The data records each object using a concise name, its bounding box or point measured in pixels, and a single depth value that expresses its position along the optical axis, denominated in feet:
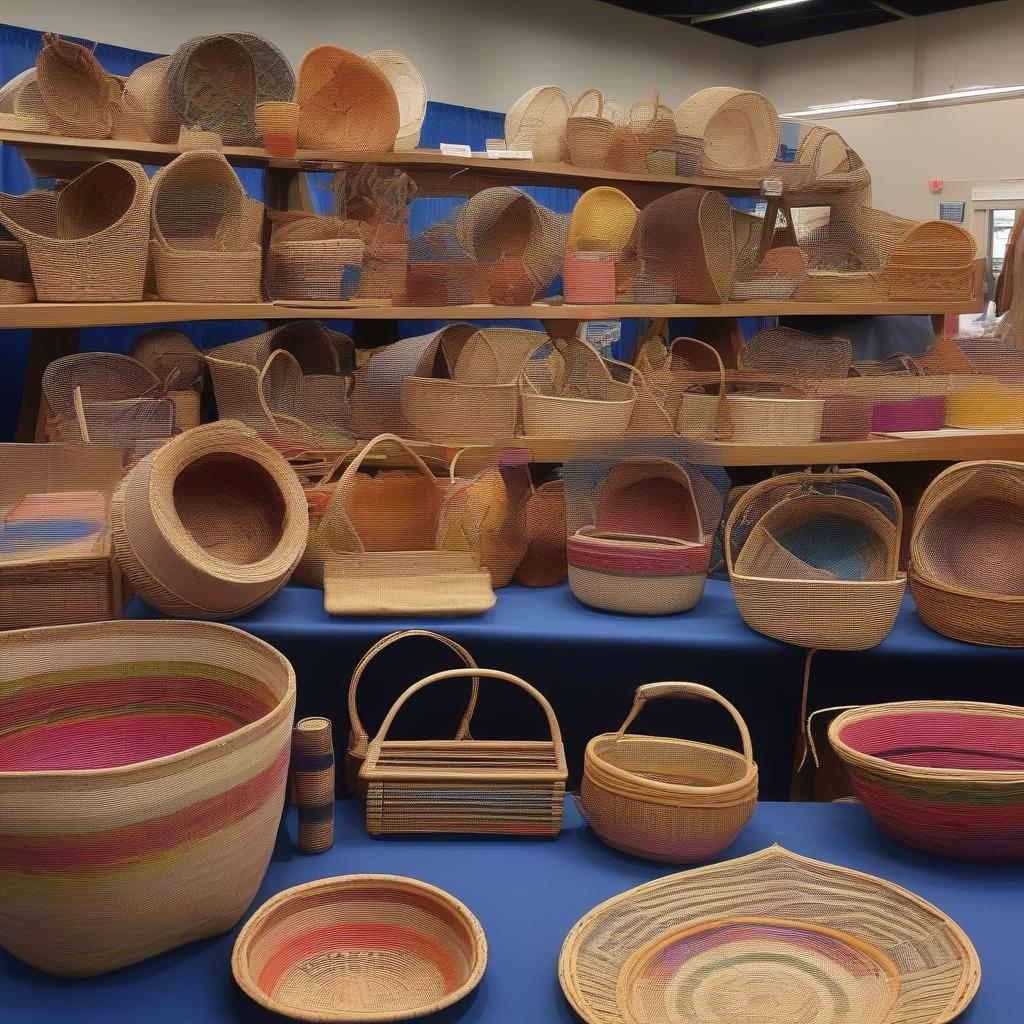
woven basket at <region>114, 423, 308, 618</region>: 6.92
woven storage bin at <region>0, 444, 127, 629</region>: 7.01
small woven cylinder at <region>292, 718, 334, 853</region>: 6.08
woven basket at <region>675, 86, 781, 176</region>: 13.76
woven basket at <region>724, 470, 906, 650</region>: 7.37
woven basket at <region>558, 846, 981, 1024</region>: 4.99
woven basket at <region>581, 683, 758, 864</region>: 5.96
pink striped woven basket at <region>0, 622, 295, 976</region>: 4.56
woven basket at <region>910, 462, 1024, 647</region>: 7.84
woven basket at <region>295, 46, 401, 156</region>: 11.53
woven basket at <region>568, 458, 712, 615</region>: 8.11
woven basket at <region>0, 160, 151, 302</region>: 8.98
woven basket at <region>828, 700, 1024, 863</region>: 5.93
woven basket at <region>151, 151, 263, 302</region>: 9.67
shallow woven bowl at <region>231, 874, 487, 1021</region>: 5.01
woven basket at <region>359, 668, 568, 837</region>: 6.42
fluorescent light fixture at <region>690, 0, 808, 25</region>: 28.71
